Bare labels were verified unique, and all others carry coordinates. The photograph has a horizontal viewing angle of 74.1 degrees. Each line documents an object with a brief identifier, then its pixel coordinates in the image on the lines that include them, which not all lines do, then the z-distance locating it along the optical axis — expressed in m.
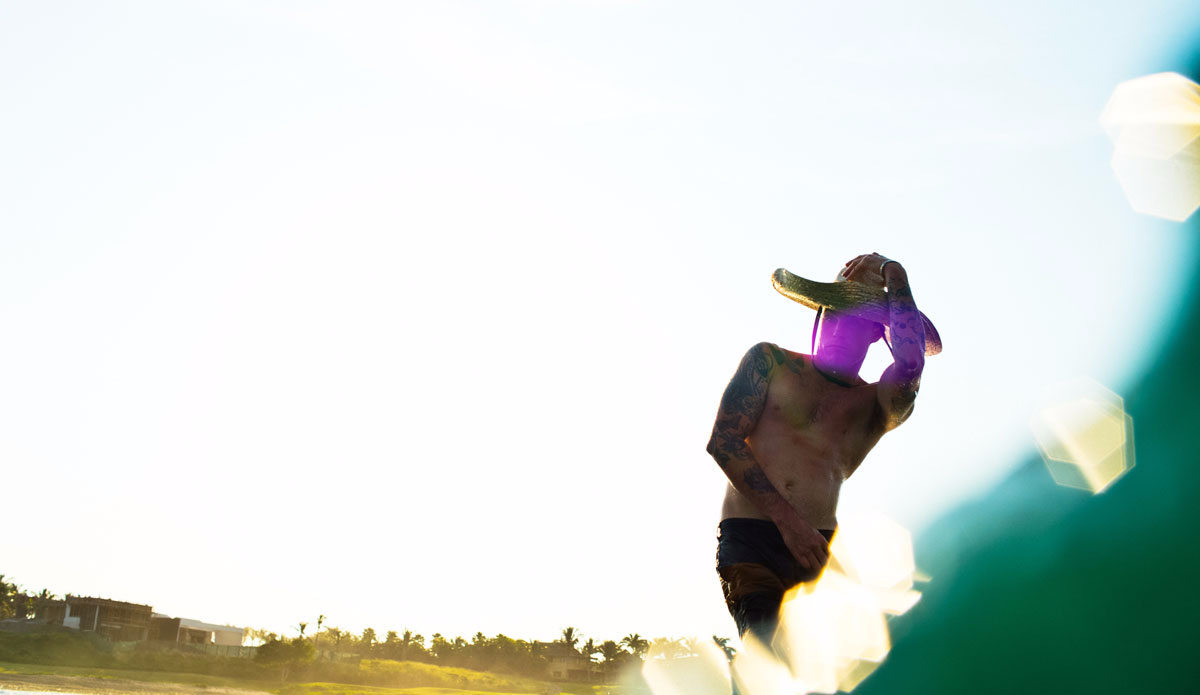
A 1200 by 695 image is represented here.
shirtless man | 3.38
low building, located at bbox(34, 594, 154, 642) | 68.81
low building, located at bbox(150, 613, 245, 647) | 73.69
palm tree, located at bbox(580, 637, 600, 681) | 89.88
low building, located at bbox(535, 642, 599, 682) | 92.38
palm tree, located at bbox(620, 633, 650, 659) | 87.69
